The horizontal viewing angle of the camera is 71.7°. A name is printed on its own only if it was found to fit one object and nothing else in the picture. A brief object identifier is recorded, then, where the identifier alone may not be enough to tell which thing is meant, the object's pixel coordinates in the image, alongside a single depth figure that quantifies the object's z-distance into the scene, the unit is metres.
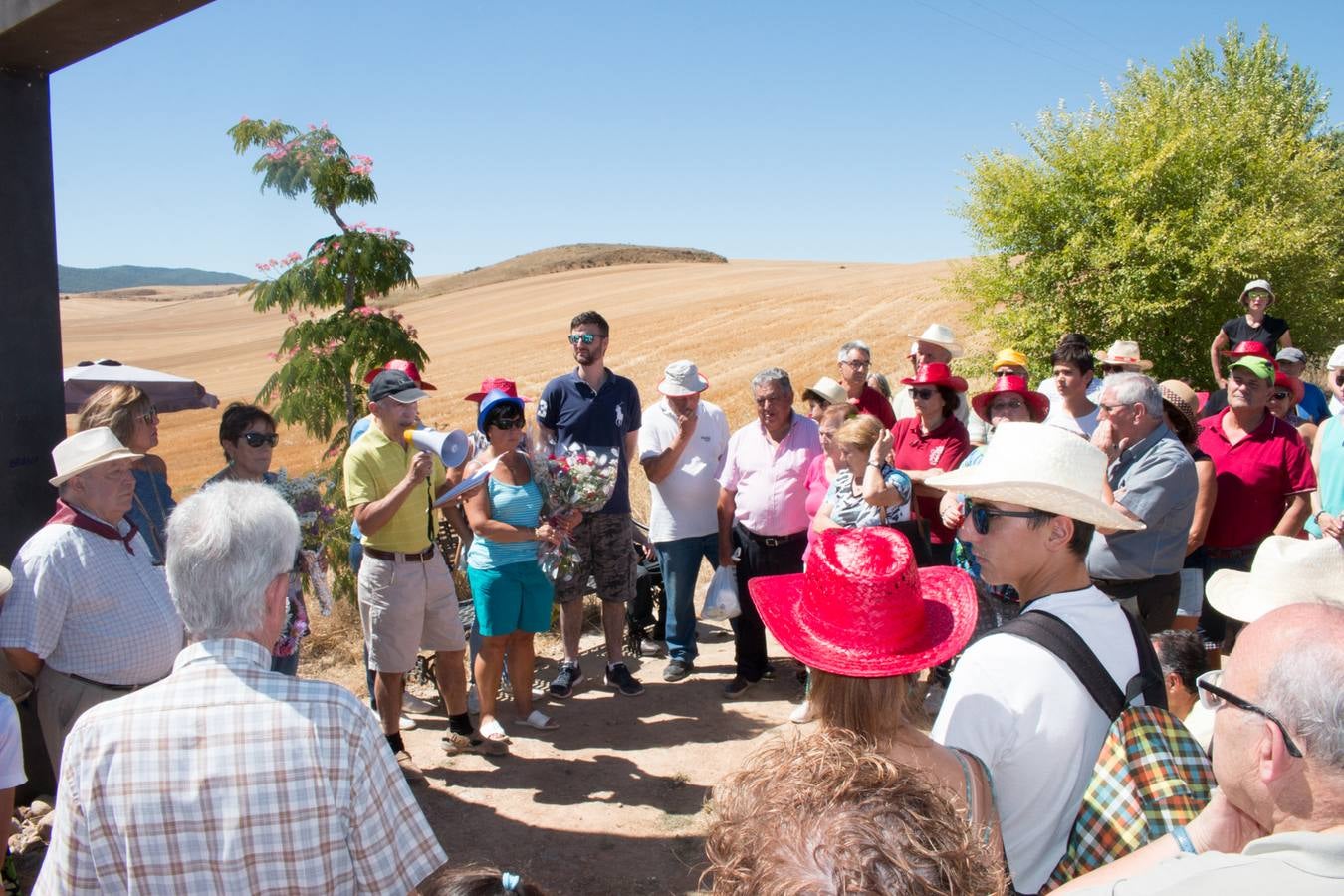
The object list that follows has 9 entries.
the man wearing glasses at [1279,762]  1.32
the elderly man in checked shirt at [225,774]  1.84
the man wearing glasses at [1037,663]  2.13
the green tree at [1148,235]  11.45
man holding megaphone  4.58
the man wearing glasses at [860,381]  6.41
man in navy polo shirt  5.68
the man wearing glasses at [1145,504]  4.30
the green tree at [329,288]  6.82
